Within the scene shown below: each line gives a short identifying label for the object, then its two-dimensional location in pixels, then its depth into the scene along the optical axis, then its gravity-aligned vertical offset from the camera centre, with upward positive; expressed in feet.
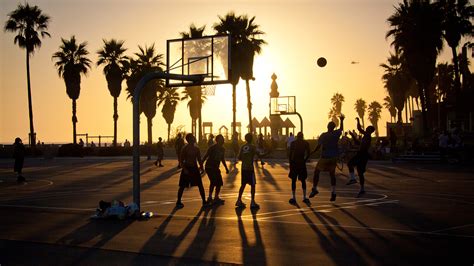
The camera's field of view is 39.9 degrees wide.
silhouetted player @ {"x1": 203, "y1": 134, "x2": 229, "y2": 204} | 55.01 -1.20
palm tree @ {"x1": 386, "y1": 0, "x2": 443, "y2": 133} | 167.84 +28.53
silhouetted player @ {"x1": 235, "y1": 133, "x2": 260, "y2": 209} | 52.42 -1.38
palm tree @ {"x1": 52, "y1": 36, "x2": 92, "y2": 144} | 222.07 +30.68
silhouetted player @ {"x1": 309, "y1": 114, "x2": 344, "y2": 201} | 55.57 -0.23
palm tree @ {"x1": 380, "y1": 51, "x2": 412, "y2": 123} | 239.50 +24.73
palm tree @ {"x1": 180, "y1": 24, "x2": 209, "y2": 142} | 191.93 +22.15
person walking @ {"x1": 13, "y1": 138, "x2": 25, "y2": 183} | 89.86 +0.13
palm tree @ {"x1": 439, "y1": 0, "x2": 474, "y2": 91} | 176.14 +34.27
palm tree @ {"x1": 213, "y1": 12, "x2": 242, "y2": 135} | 186.29 +35.21
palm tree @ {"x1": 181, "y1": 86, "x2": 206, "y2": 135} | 258.08 +21.98
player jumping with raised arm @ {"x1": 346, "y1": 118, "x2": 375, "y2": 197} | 58.75 -0.42
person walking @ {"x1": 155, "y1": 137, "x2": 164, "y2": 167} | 125.25 +0.37
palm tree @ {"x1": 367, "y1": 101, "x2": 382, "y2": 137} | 517.96 +30.39
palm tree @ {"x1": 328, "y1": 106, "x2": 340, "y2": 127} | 507.38 +30.05
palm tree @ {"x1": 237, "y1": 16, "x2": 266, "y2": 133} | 186.54 +30.00
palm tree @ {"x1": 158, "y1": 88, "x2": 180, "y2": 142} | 288.71 +22.29
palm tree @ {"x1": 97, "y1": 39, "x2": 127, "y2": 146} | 225.15 +30.60
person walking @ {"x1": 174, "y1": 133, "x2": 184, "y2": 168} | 102.55 +1.66
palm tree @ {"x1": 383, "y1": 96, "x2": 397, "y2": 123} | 463.01 +30.92
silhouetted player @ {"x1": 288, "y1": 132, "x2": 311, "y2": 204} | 55.06 -0.86
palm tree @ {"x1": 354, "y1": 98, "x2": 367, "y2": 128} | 541.75 +36.97
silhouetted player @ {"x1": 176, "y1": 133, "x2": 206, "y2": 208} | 52.80 -1.27
